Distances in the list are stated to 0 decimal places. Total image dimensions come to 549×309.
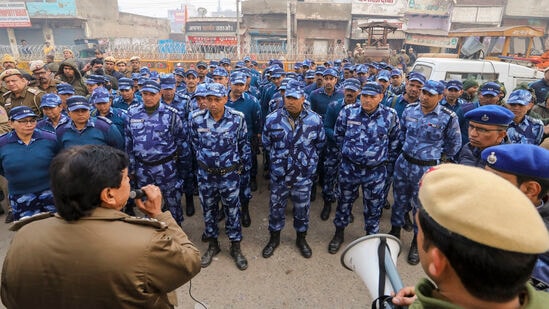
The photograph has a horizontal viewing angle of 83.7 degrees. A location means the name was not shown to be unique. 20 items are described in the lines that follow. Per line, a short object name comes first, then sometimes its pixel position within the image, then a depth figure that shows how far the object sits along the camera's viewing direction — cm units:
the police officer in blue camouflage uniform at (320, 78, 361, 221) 471
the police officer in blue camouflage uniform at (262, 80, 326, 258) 362
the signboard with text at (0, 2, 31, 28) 2666
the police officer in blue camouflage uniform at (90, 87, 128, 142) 425
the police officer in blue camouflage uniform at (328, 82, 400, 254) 366
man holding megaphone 79
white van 731
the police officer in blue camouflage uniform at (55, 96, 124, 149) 349
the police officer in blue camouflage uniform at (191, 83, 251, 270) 348
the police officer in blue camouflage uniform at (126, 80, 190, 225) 370
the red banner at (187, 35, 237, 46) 2505
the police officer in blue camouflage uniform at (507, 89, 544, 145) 370
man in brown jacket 125
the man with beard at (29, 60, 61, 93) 571
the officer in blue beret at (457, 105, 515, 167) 271
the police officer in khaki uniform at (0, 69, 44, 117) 491
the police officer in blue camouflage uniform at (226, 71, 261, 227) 506
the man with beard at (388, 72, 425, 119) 493
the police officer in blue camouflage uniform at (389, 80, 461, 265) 358
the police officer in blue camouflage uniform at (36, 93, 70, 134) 380
